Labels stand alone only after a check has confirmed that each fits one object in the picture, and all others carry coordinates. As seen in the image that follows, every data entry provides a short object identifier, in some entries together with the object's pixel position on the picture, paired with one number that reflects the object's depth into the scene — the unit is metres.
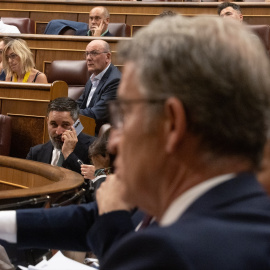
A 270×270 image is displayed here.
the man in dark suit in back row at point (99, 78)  9.15
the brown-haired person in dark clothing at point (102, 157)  7.01
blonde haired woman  9.49
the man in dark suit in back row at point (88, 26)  10.33
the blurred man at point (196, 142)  2.34
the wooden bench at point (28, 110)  8.79
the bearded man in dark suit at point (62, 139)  8.12
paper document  4.60
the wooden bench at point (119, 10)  10.52
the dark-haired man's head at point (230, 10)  9.58
